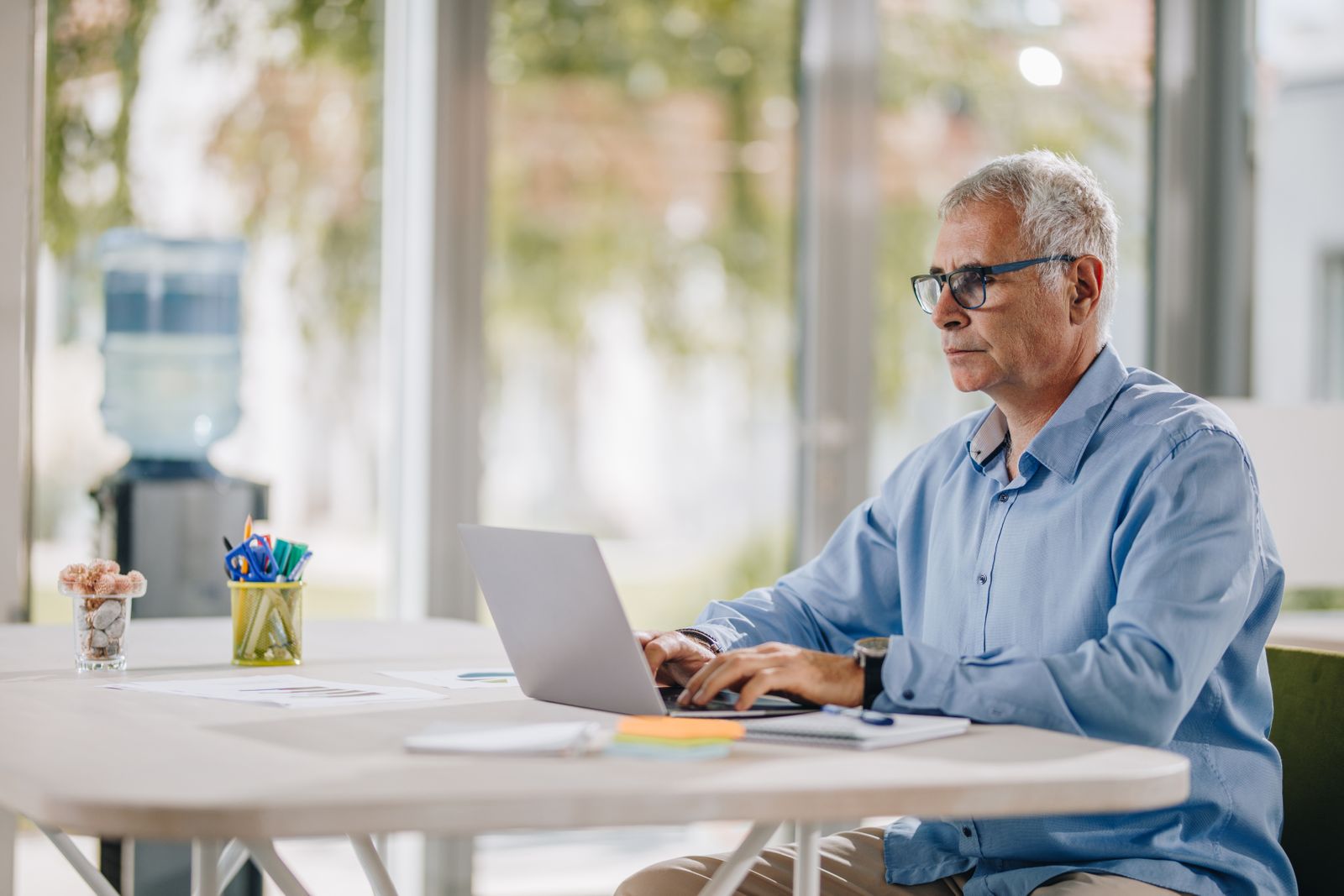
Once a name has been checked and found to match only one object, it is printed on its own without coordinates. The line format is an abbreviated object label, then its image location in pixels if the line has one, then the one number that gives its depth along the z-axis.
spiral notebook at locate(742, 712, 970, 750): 3.28
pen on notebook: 3.35
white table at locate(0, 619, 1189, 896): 3.02
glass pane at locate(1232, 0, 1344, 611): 6.12
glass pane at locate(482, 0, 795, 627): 5.36
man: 3.42
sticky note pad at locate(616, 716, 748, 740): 3.24
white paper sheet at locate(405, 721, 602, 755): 3.19
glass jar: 3.74
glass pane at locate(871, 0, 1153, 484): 5.66
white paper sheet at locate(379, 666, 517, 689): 3.69
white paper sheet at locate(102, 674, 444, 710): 3.52
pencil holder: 3.83
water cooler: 4.76
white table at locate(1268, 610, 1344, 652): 4.46
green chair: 3.70
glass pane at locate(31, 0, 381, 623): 4.92
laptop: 3.39
